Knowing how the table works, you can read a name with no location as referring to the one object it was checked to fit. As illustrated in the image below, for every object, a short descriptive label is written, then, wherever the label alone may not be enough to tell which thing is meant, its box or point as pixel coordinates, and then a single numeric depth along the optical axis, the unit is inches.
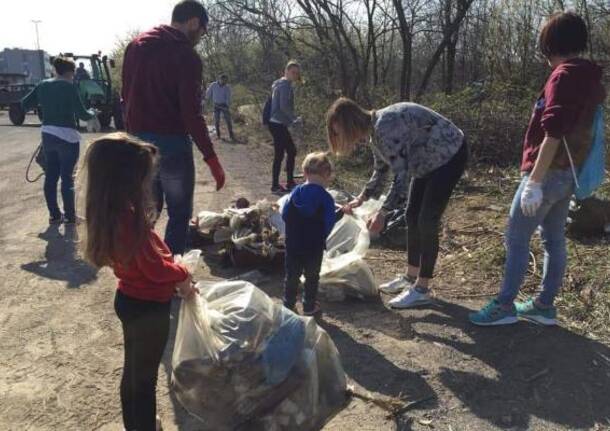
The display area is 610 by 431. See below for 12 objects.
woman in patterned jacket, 127.6
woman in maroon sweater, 106.0
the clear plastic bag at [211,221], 187.2
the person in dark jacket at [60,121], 211.0
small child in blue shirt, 126.2
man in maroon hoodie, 130.5
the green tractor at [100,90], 640.4
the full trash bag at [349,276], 150.3
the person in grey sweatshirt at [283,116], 280.1
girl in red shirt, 74.5
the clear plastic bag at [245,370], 87.5
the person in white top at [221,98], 562.3
